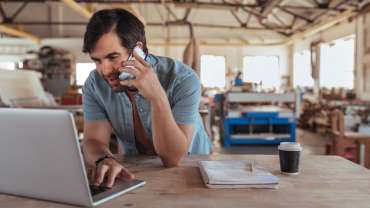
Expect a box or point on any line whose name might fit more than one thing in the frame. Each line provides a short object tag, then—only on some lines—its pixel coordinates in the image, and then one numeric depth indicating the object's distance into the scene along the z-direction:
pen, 1.18
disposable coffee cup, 1.20
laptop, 0.78
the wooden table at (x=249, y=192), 0.90
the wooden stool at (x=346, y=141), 4.30
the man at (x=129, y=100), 1.23
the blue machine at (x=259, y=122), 4.59
